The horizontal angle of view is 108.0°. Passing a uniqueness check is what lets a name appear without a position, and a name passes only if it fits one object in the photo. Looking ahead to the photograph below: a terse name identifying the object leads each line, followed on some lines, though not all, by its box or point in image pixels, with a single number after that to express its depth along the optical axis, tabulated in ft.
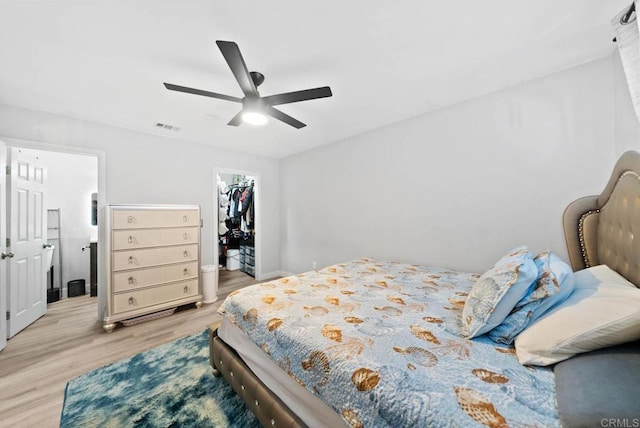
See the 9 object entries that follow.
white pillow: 2.43
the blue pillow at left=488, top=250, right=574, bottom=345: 3.19
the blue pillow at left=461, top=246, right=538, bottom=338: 3.28
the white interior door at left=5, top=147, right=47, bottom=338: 7.74
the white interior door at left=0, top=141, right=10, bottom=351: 6.97
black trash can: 11.40
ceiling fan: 4.67
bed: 2.24
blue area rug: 4.62
